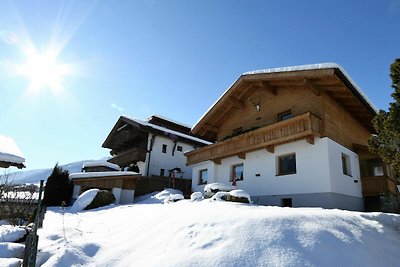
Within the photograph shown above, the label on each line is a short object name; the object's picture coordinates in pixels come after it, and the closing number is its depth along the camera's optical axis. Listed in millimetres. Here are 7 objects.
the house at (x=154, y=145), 26656
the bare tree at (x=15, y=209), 11305
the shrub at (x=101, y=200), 16586
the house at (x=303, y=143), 13180
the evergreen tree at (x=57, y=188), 18984
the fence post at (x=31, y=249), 5930
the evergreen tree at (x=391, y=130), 8078
